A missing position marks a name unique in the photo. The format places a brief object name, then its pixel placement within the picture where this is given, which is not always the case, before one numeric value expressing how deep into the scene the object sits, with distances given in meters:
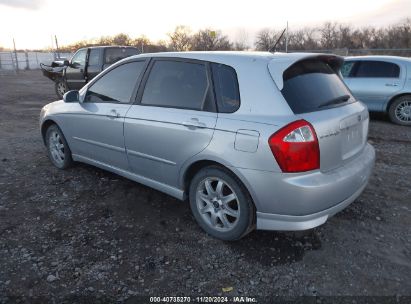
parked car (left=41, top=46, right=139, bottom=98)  10.56
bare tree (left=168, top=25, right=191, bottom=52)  38.03
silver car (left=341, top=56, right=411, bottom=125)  7.87
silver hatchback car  2.67
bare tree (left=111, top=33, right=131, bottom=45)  48.11
